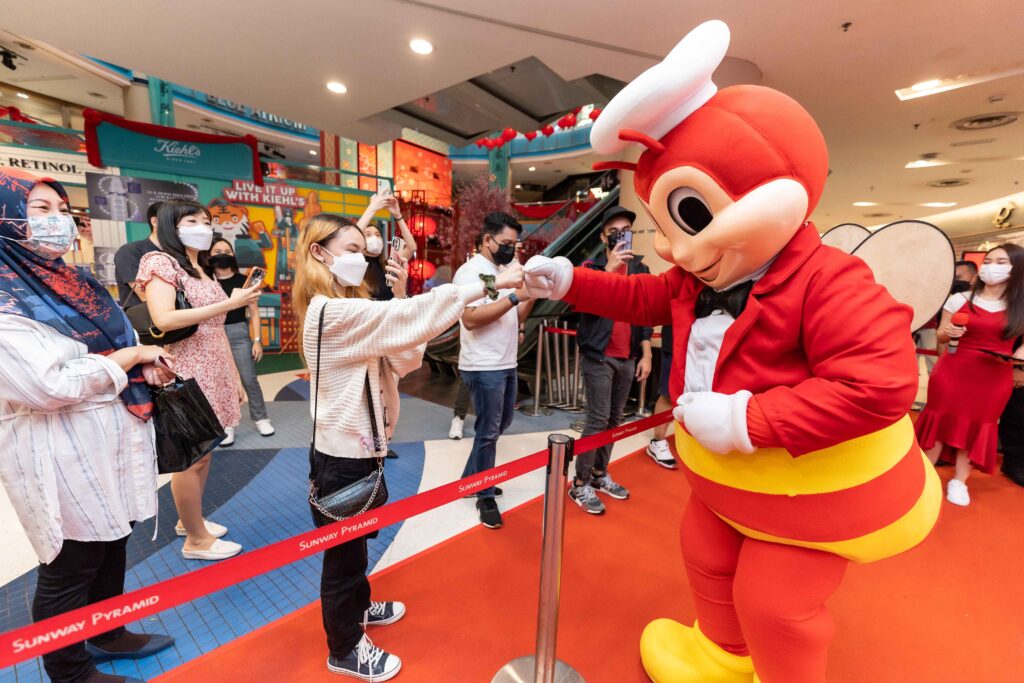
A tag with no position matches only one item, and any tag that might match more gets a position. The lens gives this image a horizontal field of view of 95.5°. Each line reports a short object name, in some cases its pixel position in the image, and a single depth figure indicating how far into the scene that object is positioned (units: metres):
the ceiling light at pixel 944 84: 3.74
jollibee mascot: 1.00
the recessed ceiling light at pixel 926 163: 6.48
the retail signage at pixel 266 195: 5.70
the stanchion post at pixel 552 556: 1.32
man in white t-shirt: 2.45
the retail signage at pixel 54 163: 4.37
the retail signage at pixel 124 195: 4.73
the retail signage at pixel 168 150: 4.74
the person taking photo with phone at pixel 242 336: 3.14
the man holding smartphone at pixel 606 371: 2.61
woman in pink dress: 1.82
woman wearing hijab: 1.14
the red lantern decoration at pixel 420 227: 8.82
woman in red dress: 2.68
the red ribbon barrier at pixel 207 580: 0.73
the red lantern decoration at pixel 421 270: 8.74
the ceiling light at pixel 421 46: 3.81
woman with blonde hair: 1.28
